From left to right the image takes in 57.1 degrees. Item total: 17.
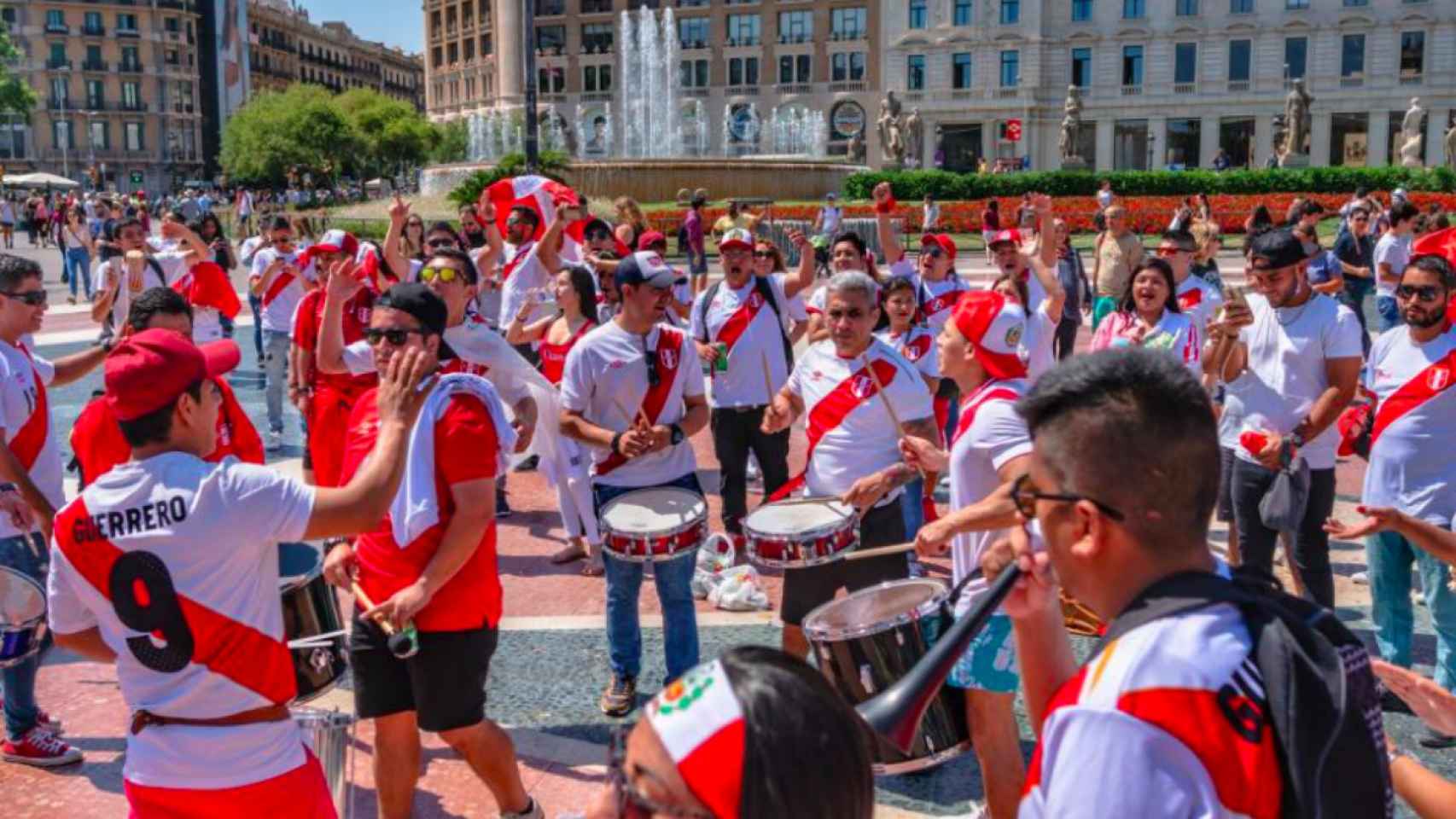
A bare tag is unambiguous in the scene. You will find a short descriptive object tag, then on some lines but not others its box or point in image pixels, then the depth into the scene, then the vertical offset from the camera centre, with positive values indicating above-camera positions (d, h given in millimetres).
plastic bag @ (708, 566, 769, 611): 7156 -1974
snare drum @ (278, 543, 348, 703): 4047 -1229
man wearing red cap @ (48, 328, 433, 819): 3197 -837
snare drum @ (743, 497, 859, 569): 5074 -1183
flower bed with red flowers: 38812 +272
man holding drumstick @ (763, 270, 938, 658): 5504 -811
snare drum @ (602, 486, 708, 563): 5434 -1225
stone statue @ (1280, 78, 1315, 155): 47688 +3493
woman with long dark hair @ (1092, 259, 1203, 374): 7395 -566
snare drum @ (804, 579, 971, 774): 3986 -1259
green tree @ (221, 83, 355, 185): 79812 +5427
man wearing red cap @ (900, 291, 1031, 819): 4199 -775
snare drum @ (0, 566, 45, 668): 4684 -1336
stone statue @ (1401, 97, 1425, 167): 46562 +2766
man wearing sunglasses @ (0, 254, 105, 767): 5215 -974
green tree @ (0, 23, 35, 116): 59625 +6720
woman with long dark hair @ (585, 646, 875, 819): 1618 -647
